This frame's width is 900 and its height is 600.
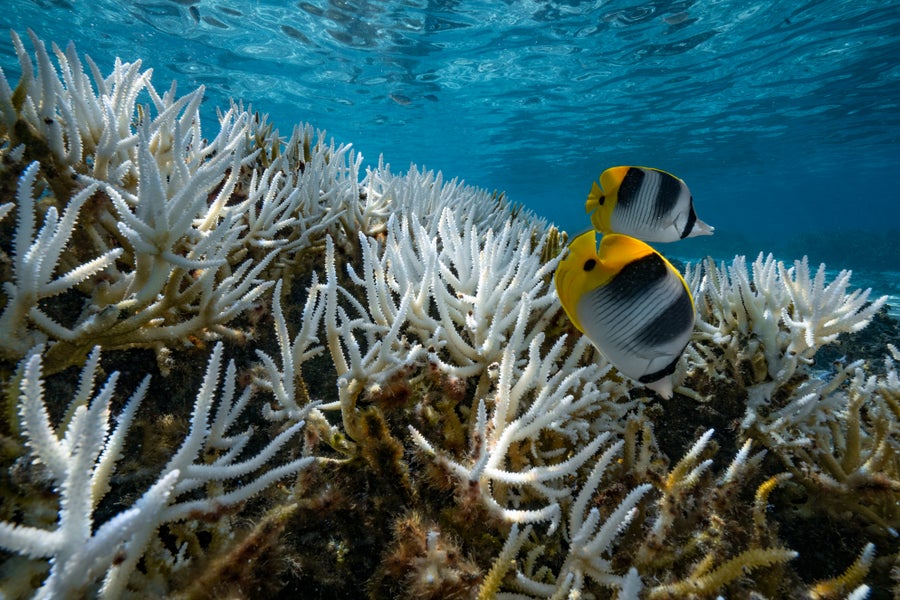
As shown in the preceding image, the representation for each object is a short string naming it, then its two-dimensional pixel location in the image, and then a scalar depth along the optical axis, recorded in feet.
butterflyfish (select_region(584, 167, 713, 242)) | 1.76
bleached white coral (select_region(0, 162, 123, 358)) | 1.29
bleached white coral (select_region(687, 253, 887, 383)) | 2.11
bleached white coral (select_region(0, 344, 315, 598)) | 0.92
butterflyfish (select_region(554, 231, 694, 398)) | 1.18
